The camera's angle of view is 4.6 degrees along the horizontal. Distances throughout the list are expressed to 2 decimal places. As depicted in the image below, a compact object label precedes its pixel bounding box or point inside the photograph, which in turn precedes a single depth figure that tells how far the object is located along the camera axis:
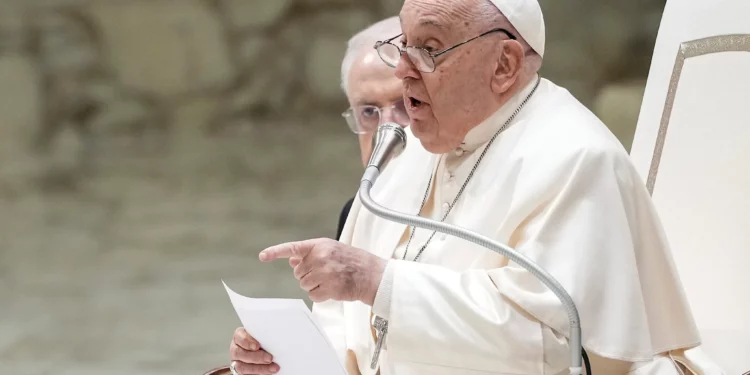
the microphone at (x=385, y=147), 11.83
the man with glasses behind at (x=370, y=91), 12.51
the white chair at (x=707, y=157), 12.10
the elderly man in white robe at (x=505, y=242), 11.82
